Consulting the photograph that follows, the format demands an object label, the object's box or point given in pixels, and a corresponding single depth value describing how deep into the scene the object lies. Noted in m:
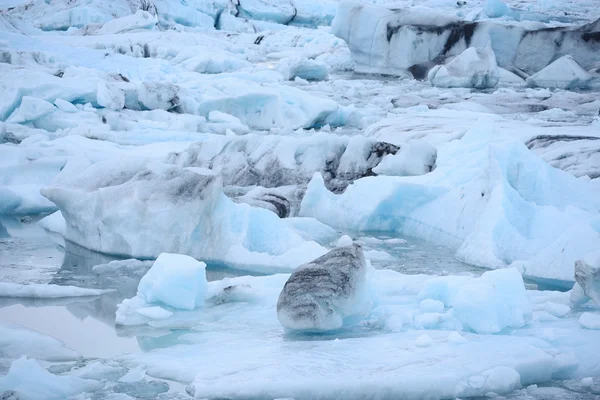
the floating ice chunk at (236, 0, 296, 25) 61.75
